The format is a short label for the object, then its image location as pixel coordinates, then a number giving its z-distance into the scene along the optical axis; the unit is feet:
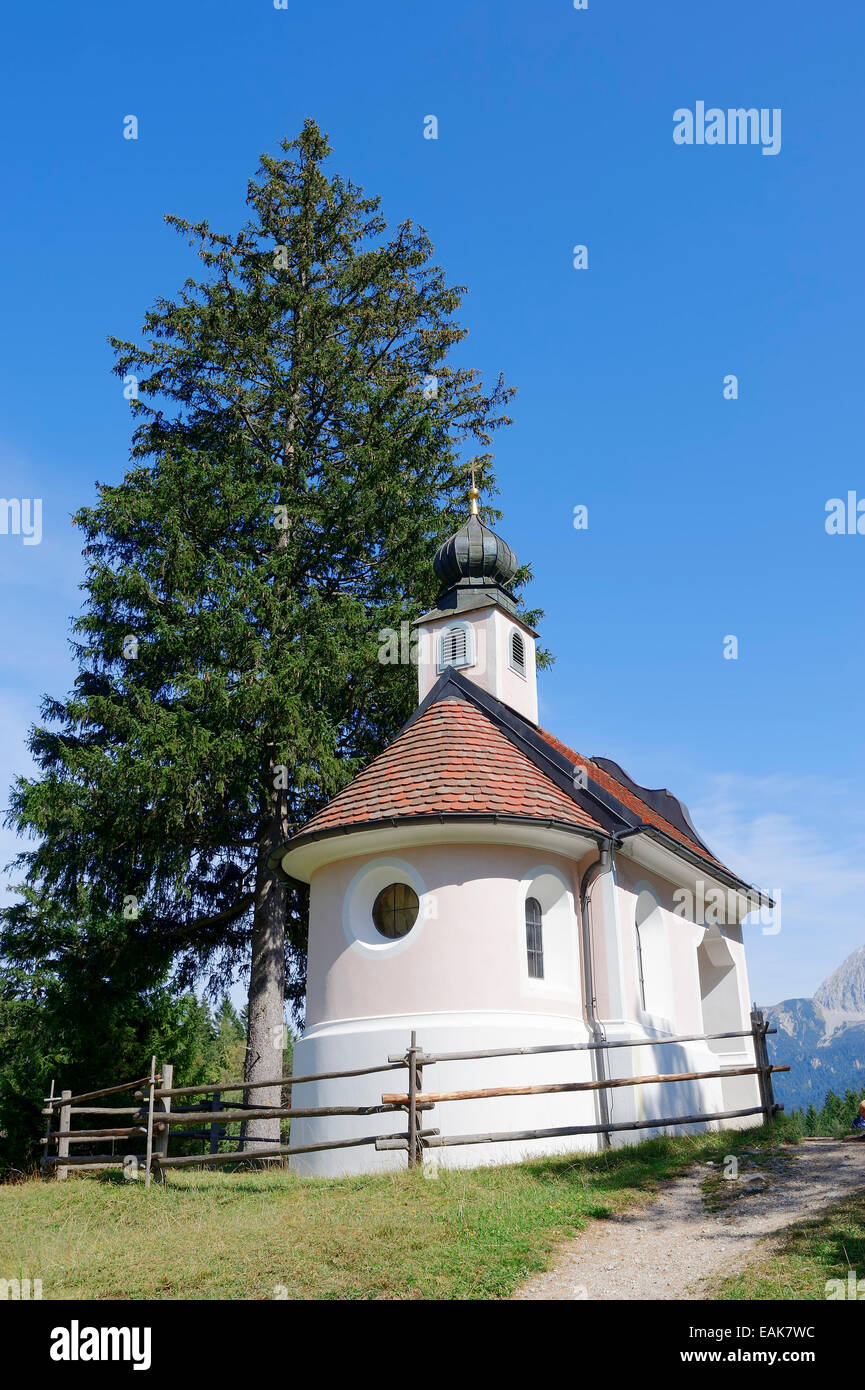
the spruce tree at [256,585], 59.93
